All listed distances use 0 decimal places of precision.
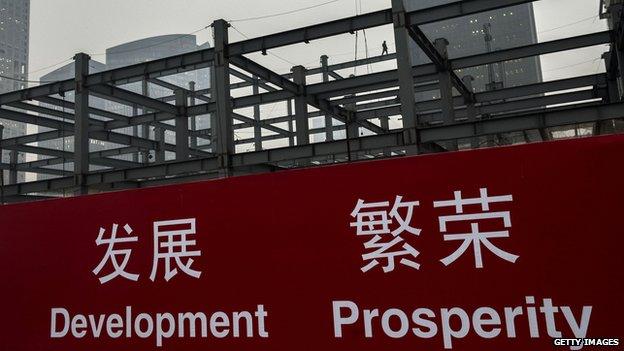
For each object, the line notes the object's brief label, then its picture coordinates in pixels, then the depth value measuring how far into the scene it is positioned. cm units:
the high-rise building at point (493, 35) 11806
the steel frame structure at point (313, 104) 1700
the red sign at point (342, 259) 322
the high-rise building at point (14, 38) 15638
